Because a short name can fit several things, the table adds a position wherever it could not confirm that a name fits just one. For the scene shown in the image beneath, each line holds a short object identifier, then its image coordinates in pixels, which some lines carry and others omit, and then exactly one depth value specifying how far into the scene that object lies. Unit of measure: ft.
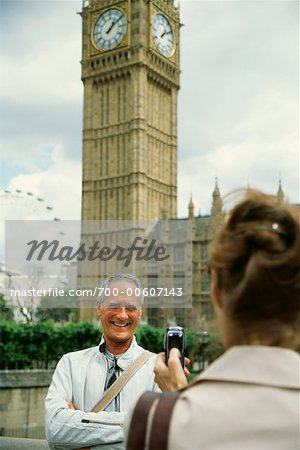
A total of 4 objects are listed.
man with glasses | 6.06
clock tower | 120.78
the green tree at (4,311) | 71.36
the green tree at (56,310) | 89.40
